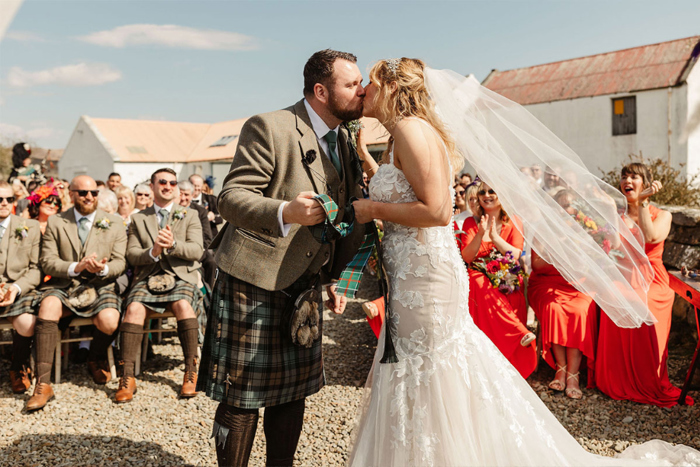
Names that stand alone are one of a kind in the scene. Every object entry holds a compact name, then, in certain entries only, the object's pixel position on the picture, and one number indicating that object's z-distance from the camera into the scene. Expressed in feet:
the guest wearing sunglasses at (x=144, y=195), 20.51
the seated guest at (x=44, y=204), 19.45
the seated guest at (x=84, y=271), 15.37
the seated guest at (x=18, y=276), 15.17
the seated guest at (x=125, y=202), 22.54
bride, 7.29
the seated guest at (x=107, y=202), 18.99
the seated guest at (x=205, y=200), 26.05
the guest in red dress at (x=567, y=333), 14.84
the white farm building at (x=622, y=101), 66.64
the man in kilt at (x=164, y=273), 15.20
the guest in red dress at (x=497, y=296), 15.06
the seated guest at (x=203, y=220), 20.58
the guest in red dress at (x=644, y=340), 14.17
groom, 7.67
